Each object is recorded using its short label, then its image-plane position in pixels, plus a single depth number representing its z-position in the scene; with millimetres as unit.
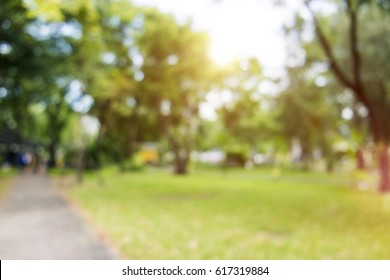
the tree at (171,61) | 19684
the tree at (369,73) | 14539
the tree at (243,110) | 19672
